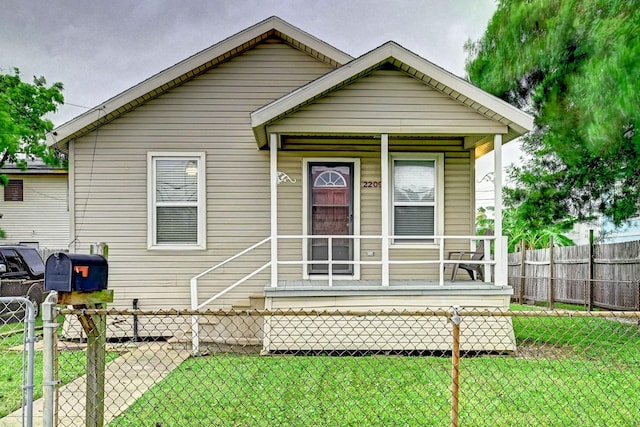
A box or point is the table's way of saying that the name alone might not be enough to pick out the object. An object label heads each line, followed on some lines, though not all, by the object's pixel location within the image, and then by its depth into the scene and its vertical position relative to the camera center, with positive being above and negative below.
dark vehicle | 9.21 -1.23
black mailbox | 2.86 -0.35
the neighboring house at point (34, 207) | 19.39 +0.35
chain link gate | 2.73 -1.78
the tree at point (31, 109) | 16.75 +3.98
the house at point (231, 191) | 7.75 +0.44
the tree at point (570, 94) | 5.62 +1.76
